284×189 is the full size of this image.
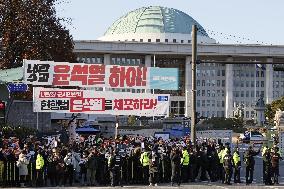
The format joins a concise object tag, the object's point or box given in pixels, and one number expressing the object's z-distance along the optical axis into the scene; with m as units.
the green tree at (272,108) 104.64
